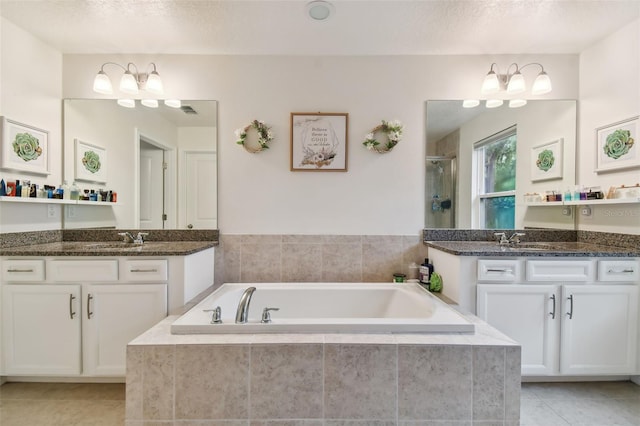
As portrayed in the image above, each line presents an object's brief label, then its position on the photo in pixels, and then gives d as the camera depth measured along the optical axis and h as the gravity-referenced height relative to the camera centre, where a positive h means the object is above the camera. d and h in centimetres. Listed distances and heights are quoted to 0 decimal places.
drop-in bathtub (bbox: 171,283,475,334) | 147 -62
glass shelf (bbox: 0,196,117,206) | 180 +4
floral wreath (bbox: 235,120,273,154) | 222 +59
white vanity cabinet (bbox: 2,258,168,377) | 176 -68
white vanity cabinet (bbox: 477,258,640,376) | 178 -66
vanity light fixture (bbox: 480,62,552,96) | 212 +97
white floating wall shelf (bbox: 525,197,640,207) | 181 +6
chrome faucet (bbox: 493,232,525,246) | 221 -22
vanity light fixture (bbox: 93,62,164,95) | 213 +95
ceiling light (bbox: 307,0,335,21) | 175 +128
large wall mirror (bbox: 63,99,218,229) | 228 +37
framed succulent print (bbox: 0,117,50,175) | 187 +41
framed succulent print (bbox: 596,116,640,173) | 191 +47
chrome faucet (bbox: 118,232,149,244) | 220 -24
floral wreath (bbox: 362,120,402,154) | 221 +58
